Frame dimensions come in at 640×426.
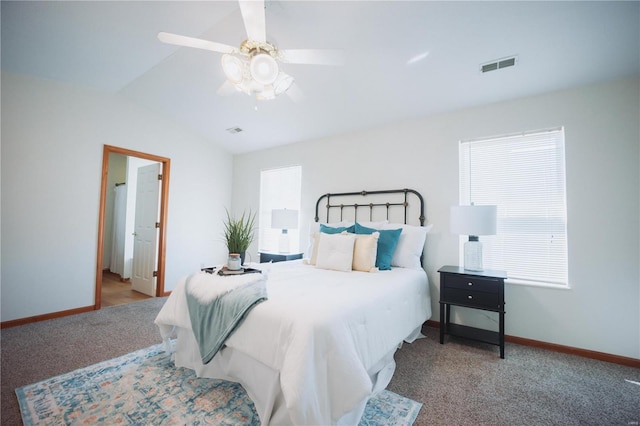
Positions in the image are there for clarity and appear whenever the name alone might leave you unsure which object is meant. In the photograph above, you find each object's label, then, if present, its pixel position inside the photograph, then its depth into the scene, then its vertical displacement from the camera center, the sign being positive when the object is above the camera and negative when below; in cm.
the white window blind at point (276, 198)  464 +42
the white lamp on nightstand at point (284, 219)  418 +4
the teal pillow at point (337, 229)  338 -8
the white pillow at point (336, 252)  281 -31
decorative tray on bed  224 -42
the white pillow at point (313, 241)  320 -23
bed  137 -71
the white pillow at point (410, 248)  304 -26
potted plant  250 -17
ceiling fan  186 +121
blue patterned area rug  163 -119
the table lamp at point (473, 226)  261 +0
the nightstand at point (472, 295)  248 -67
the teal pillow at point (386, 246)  289 -24
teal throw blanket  170 -62
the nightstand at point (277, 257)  399 -53
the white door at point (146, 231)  443 -20
